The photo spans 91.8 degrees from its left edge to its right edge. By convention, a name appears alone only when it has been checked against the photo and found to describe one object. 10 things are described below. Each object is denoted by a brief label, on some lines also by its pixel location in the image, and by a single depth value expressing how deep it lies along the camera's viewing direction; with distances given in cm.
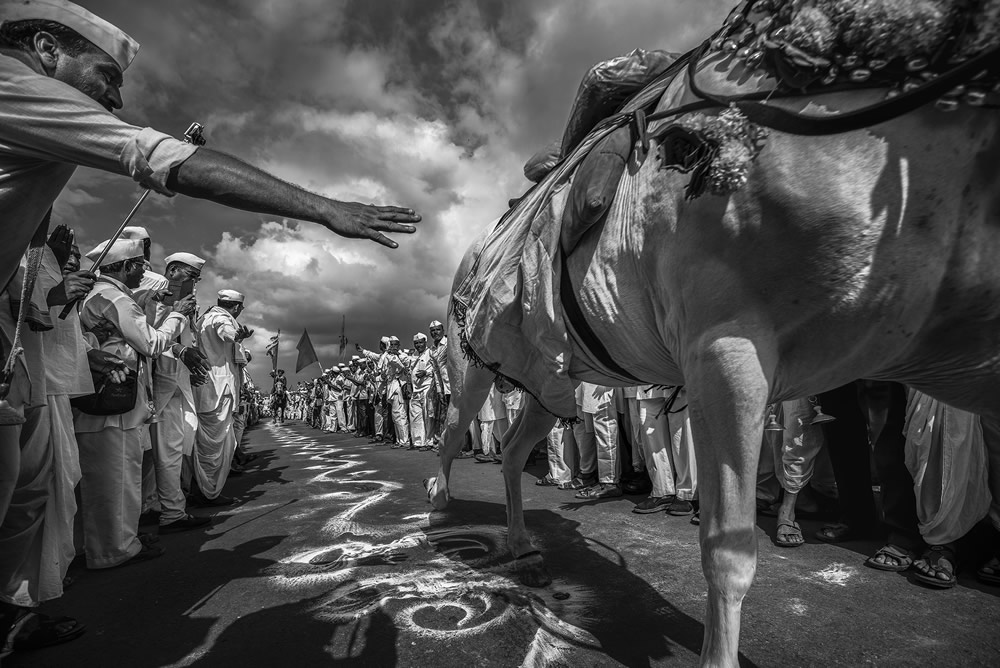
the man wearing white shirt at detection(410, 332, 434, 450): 1269
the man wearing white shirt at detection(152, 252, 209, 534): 485
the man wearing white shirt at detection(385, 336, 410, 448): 1401
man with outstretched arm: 124
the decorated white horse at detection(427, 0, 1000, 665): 117
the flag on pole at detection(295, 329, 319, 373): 2152
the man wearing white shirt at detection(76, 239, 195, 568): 364
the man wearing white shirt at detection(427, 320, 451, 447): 1143
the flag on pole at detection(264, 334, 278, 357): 1575
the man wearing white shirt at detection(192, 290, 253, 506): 612
